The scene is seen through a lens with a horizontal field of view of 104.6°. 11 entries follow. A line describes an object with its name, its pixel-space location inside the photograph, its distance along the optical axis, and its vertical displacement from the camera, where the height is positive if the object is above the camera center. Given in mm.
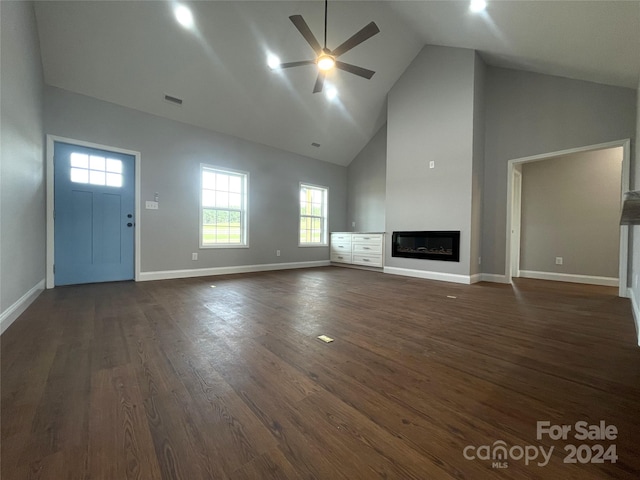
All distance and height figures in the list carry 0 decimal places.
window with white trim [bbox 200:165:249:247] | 4820 +549
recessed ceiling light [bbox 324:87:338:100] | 4836 +2853
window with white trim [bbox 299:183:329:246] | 6398 +554
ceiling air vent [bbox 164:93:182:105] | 4027 +2214
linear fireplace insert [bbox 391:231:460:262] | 4273 -146
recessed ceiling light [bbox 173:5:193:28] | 3139 +2831
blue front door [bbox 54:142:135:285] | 3562 +263
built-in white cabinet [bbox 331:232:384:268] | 5492 -292
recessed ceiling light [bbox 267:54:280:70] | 3978 +2852
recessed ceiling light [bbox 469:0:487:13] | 2977 +2875
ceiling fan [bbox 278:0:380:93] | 2685 +2210
